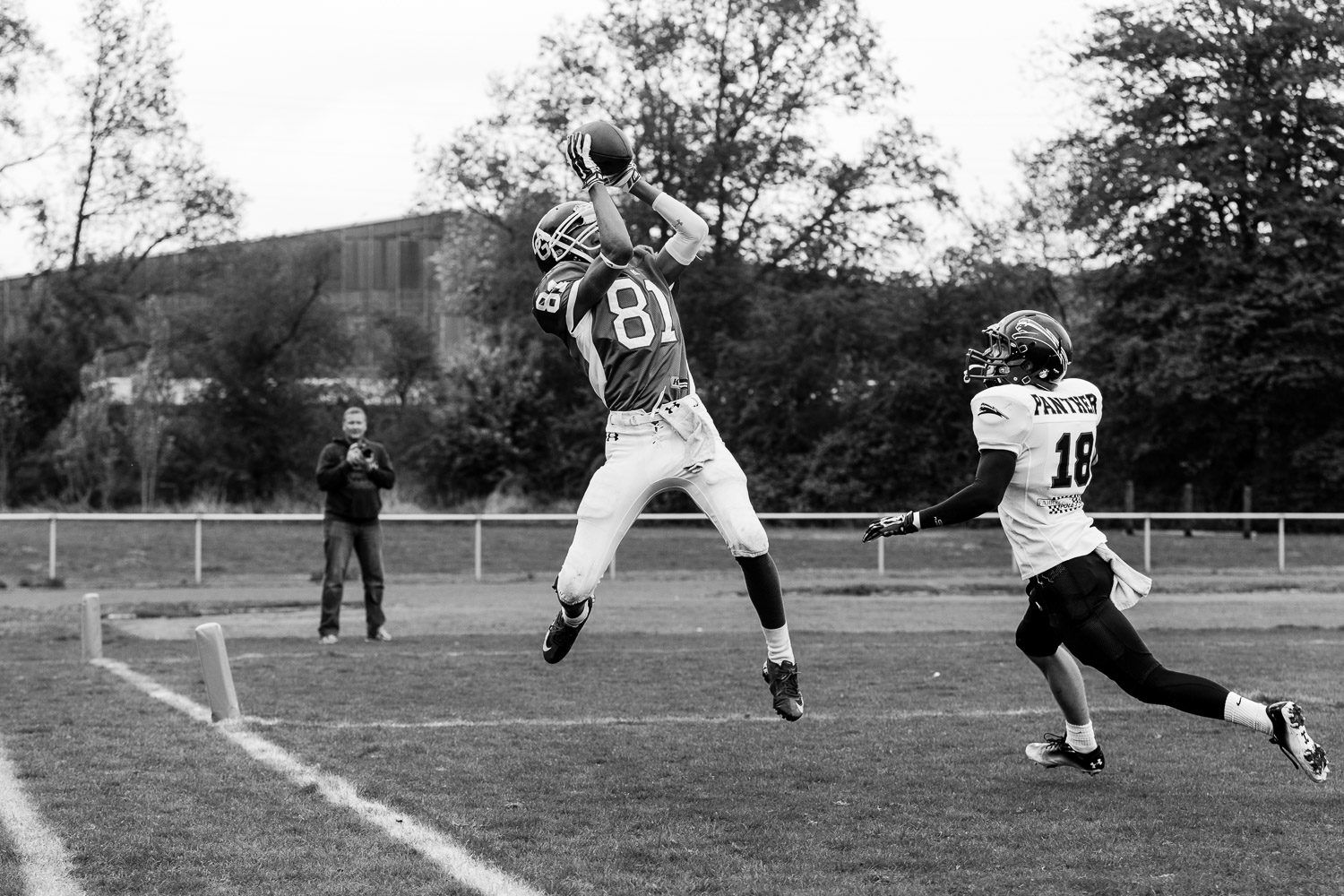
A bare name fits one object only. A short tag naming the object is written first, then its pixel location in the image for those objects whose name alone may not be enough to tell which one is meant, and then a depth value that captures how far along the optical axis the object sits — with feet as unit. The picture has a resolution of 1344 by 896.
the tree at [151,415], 137.90
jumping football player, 24.06
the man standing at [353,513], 45.78
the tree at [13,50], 133.69
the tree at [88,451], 137.90
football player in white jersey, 21.31
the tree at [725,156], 133.08
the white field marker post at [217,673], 27.96
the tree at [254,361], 152.56
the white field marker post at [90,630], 39.73
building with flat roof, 186.19
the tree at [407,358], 162.50
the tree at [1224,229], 124.67
